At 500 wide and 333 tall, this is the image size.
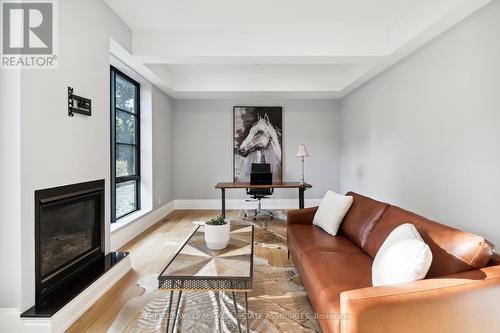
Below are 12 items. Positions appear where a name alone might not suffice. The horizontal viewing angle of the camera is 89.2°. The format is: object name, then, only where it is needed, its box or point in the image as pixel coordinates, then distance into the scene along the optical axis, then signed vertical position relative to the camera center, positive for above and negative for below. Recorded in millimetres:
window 3730 +253
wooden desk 4422 -433
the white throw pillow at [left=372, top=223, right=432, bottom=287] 1293 -527
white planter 1942 -572
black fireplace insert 1859 -636
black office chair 4617 -355
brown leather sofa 1163 -672
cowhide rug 1839 -1188
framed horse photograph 5875 +544
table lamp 4887 +187
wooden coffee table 1532 -696
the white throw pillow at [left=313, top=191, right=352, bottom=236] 2543 -523
